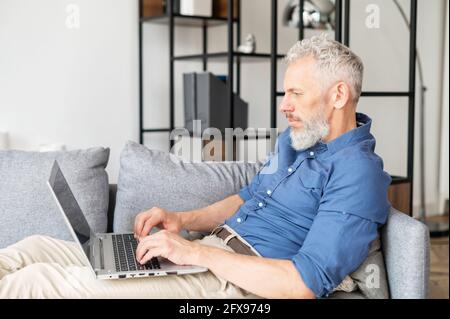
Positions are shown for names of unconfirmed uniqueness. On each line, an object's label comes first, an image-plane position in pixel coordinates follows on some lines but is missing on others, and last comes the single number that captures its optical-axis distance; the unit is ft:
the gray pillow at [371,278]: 6.92
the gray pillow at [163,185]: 8.45
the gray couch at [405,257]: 6.72
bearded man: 6.57
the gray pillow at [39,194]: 8.36
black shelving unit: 9.98
